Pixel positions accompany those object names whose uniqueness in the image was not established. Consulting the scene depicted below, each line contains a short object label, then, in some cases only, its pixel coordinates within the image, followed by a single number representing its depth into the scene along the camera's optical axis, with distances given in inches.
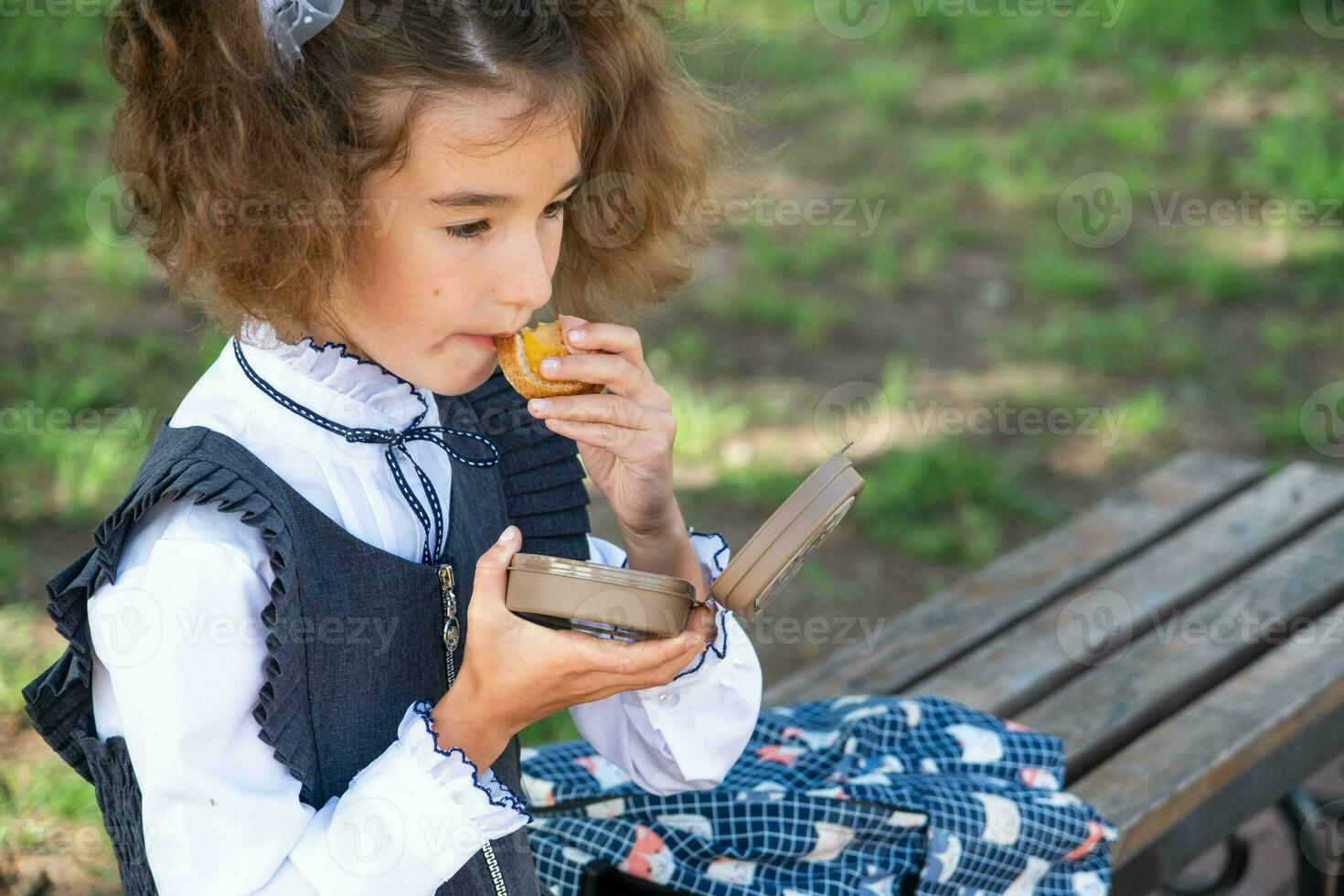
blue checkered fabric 86.1
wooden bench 92.7
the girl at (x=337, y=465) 75.8
